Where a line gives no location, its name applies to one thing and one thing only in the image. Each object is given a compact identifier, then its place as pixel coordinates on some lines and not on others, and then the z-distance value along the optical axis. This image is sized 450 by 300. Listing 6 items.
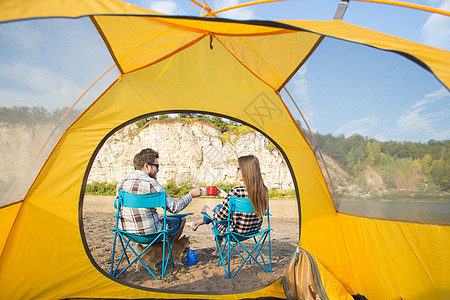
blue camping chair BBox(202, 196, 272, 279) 2.90
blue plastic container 3.28
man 2.79
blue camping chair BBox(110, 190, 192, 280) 2.68
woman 2.95
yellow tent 1.93
